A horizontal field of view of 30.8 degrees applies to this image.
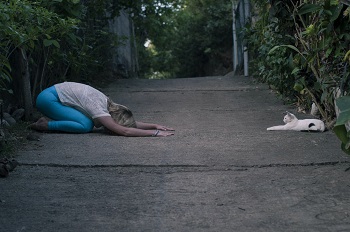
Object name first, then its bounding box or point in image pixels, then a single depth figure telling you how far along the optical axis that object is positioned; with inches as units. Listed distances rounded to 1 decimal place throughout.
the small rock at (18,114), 318.3
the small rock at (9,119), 299.0
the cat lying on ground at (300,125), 291.0
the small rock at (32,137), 270.4
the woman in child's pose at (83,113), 285.6
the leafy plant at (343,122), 189.3
